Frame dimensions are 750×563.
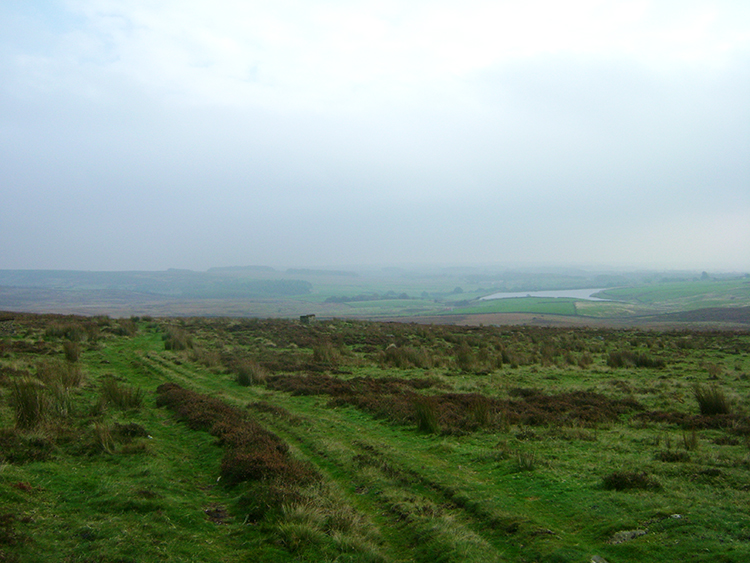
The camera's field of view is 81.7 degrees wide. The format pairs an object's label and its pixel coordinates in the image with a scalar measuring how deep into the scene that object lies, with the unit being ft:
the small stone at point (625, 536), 19.67
